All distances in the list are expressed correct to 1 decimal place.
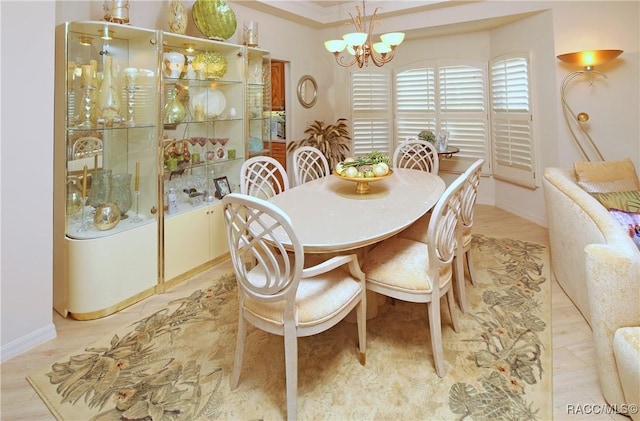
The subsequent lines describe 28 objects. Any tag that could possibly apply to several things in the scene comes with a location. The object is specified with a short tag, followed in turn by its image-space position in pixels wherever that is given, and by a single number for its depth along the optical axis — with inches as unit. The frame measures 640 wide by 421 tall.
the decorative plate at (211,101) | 137.2
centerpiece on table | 105.5
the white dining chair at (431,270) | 75.1
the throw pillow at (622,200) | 101.9
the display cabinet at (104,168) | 98.3
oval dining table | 72.3
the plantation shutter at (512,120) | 183.5
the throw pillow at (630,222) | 85.4
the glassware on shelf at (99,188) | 106.6
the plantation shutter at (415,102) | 223.6
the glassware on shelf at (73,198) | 99.8
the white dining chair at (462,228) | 94.8
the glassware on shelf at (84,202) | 103.8
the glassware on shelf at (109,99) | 105.6
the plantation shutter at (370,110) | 228.4
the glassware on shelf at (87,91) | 101.9
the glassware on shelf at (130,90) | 112.2
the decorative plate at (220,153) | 146.1
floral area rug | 69.3
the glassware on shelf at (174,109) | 123.6
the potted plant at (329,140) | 204.8
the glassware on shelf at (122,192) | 111.2
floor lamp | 144.2
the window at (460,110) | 189.0
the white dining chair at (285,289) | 61.0
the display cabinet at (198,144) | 123.1
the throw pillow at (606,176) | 118.9
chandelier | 119.1
